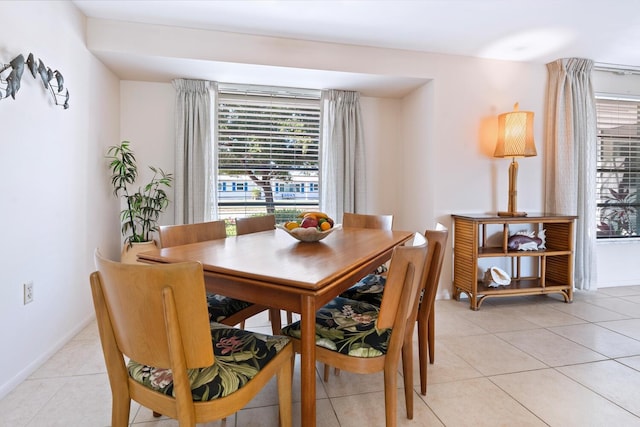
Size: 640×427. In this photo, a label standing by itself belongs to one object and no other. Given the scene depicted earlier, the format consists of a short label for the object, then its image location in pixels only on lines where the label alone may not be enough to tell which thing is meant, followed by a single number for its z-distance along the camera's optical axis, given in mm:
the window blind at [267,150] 3617
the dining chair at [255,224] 2324
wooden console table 3049
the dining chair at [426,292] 1618
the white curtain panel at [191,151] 3322
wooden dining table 1077
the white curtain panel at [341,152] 3691
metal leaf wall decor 1693
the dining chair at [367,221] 2641
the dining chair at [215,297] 1656
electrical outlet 1908
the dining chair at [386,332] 1159
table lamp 3119
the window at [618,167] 3840
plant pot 2975
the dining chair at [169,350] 858
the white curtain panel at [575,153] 3418
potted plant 3037
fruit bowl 1766
